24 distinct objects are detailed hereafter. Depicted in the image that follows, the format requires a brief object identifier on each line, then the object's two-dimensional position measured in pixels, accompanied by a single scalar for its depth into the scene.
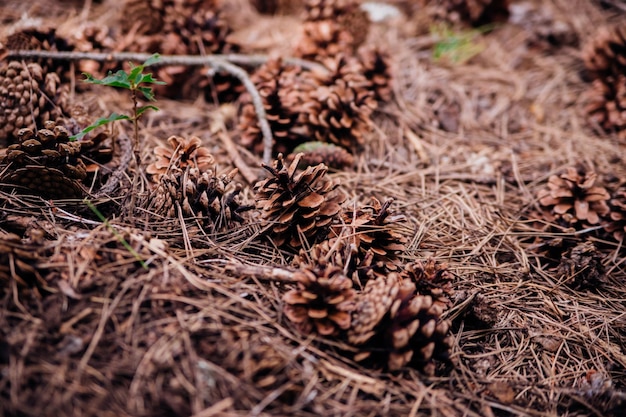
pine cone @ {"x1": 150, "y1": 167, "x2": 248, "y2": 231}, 0.59
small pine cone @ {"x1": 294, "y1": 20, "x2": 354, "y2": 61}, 0.74
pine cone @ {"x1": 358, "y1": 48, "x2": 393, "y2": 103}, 0.73
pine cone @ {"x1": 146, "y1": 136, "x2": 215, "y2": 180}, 0.61
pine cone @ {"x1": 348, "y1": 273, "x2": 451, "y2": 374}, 0.53
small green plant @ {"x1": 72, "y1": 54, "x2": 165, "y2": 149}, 0.57
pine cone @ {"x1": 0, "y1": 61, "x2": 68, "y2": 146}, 0.62
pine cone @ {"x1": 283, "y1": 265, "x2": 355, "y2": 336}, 0.54
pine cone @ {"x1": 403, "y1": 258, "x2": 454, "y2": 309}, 0.57
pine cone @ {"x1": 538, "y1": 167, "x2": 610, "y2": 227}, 0.64
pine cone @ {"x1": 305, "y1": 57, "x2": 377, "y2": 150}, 0.67
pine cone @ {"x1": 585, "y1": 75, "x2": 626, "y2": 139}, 0.74
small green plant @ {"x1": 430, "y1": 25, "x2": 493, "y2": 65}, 0.81
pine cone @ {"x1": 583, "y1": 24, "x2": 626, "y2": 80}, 0.76
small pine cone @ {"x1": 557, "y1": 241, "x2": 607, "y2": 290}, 0.61
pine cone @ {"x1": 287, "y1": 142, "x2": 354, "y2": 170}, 0.66
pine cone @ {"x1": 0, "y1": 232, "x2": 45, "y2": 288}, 0.53
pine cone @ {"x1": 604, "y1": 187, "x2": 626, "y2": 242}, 0.64
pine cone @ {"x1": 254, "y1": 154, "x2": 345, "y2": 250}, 0.58
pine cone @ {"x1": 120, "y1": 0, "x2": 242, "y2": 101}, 0.72
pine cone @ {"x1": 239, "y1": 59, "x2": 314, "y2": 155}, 0.67
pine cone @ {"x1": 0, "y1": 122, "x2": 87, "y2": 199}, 0.58
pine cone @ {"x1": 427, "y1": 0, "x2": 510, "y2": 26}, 0.85
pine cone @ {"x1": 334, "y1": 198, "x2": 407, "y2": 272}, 0.58
